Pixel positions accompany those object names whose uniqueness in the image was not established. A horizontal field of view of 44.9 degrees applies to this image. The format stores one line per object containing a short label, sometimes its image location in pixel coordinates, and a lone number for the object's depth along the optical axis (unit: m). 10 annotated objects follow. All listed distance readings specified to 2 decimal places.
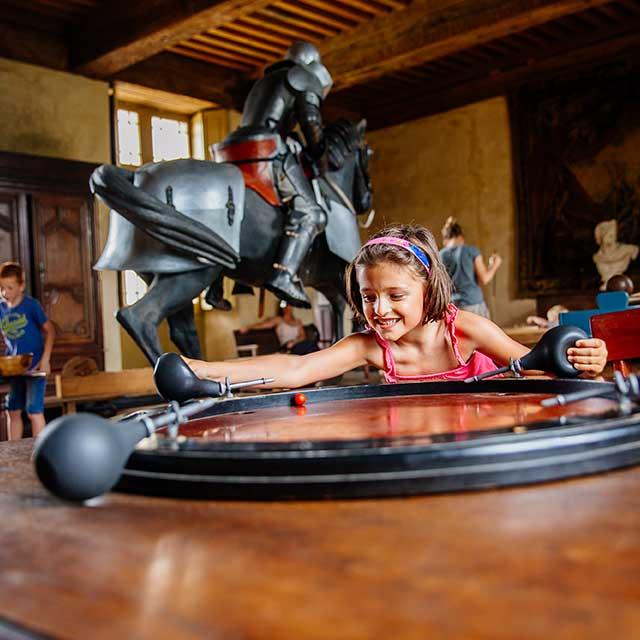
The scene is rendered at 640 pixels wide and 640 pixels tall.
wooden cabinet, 8.29
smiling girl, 1.87
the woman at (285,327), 10.27
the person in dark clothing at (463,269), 7.29
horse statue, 4.26
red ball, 1.25
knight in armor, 4.82
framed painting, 10.30
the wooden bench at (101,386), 5.09
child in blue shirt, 5.49
